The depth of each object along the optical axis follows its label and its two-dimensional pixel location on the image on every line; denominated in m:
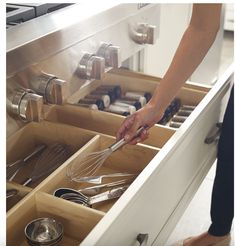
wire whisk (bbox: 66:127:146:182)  0.79
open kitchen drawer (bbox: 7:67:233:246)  0.63
